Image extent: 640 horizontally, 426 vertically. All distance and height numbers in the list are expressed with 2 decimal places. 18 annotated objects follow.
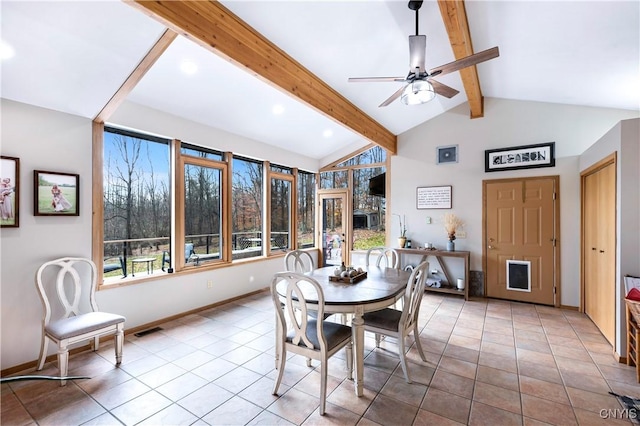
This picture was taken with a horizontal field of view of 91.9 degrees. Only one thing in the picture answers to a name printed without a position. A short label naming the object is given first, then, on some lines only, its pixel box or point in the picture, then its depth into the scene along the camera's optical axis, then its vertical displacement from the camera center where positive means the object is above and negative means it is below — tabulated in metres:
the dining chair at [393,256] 3.92 -0.58
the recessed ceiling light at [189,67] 3.14 +1.50
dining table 2.35 -0.68
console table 4.91 -0.84
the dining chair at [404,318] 2.56 -0.94
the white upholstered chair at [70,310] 2.61 -0.93
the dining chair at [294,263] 3.56 -0.60
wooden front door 4.64 -0.44
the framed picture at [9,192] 2.66 +0.19
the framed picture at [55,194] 2.86 +0.19
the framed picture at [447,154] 5.36 +1.01
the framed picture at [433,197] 5.41 +0.25
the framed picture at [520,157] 4.63 +0.84
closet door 3.22 -0.40
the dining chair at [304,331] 2.23 -0.95
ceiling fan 2.58 +1.22
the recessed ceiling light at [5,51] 2.26 +1.21
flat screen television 6.18 +0.54
